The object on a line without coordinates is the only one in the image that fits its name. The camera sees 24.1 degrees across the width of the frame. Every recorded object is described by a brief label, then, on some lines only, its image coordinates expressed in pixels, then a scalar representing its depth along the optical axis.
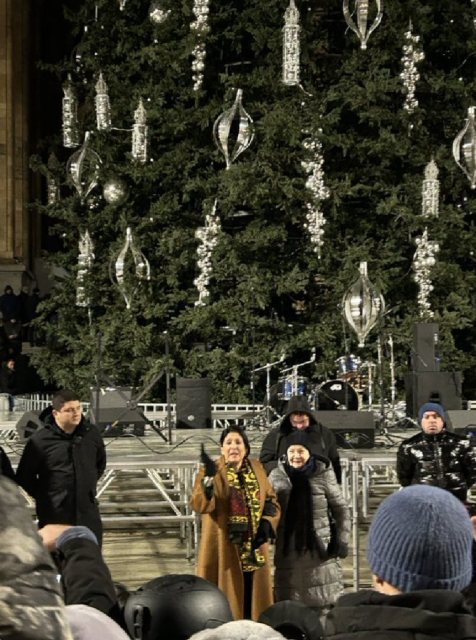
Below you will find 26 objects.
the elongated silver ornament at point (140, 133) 21.36
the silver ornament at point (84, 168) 20.20
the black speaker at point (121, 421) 14.17
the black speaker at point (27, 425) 12.31
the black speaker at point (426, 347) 15.96
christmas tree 22.06
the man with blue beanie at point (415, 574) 2.28
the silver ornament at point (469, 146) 17.91
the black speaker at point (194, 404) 16.22
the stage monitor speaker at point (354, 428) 12.30
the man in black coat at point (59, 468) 8.20
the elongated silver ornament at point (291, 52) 18.86
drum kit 14.72
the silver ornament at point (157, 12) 20.38
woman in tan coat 7.91
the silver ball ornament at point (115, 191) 22.66
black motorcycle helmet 2.78
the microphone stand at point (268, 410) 16.19
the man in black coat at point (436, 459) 9.34
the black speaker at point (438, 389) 15.04
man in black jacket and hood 9.23
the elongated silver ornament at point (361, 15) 17.95
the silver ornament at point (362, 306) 17.56
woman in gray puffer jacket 7.91
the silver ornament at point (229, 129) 18.06
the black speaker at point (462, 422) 12.49
